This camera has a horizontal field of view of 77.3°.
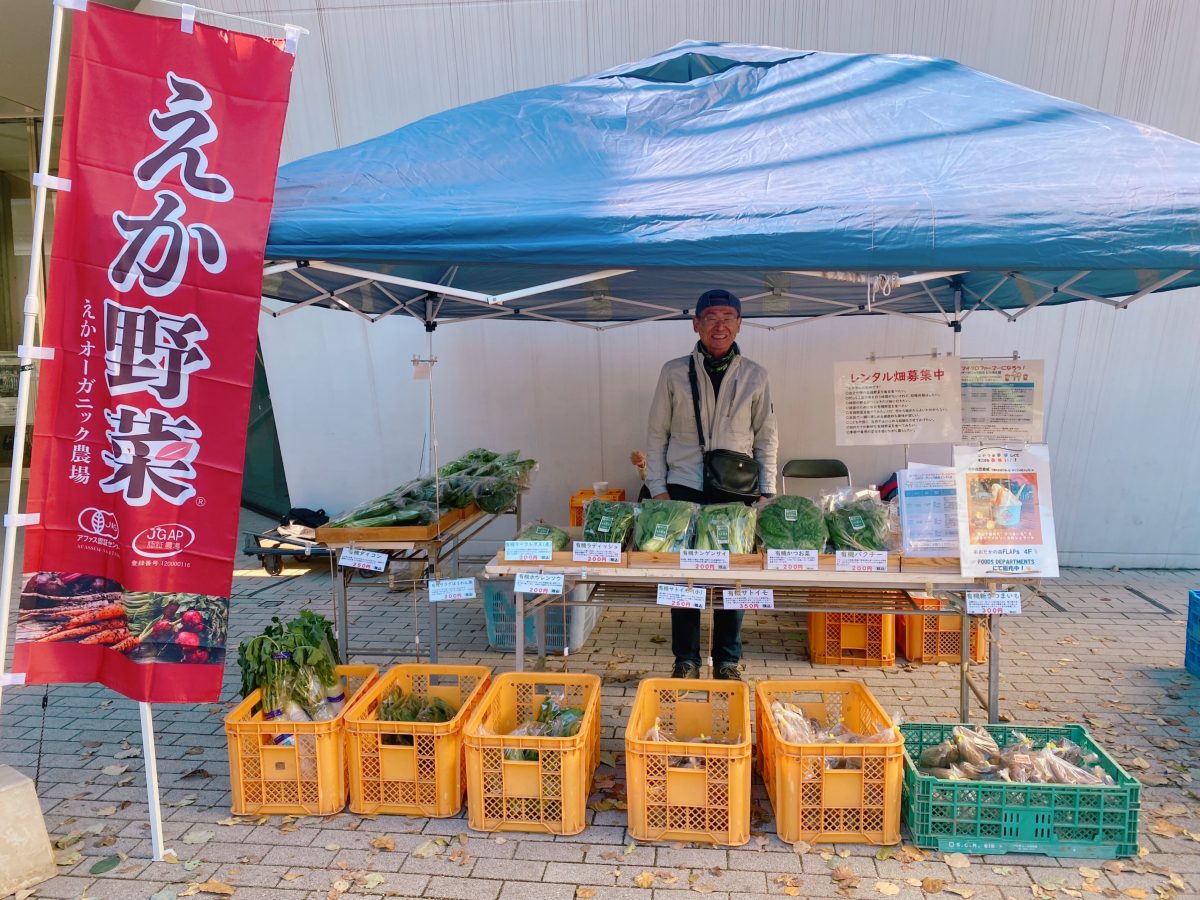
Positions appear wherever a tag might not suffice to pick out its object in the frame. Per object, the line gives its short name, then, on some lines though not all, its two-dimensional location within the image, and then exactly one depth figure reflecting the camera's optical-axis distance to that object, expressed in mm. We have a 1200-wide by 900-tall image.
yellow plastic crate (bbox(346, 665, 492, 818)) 3059
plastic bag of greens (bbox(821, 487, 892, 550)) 3471
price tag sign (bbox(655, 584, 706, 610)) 3379
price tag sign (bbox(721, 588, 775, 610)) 3377
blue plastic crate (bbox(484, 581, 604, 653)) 5012
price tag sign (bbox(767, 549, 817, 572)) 3322
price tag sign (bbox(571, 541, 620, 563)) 3434
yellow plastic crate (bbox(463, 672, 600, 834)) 2916
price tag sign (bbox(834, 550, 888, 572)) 3292
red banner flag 2695
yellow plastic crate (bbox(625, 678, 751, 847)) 2818
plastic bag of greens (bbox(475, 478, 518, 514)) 4965
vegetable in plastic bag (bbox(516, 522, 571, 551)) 3688
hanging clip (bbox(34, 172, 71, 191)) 2623
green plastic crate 2771
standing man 4207
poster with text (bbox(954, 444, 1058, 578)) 3223
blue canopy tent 2877
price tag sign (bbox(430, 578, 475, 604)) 3635
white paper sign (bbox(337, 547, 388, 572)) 3951
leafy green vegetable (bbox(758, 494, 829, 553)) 3471
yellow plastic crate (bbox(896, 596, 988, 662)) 4762
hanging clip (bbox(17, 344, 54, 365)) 2643
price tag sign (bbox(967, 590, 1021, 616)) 3205
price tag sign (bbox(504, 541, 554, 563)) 3479
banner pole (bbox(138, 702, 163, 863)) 2828
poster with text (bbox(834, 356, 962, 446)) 3883
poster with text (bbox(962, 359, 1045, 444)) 3826
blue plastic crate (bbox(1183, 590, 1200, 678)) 4486
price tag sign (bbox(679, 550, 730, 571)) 3375
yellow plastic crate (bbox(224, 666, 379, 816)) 3068
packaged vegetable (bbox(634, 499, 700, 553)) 3527
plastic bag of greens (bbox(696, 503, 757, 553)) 3504
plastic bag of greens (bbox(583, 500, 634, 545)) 3676
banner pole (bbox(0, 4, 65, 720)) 2617
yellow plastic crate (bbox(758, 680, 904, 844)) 2812
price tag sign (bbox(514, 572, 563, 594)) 3395
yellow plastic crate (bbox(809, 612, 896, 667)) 4777
